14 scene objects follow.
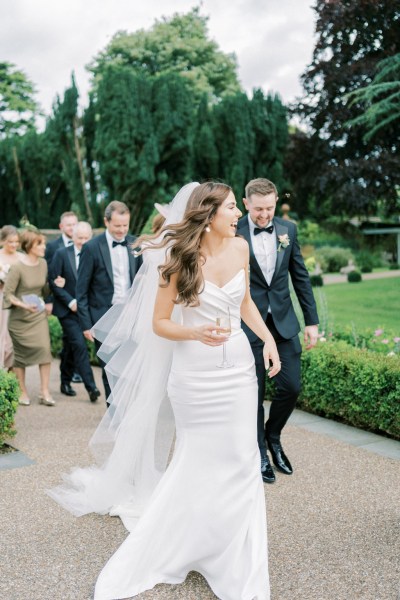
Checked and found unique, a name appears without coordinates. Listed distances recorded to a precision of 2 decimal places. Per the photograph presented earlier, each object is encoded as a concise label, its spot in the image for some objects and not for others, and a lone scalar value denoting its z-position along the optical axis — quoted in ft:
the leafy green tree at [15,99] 115.65
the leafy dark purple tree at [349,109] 54.19
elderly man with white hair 24.63
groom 14.98
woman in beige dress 23.52
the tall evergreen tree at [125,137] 63.26
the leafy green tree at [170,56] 111.55
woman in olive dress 23.45
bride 9.71
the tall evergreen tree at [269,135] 64.80
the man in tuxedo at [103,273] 19.35
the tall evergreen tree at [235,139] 63.10
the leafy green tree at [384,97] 38.98
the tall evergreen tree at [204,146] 64.08
